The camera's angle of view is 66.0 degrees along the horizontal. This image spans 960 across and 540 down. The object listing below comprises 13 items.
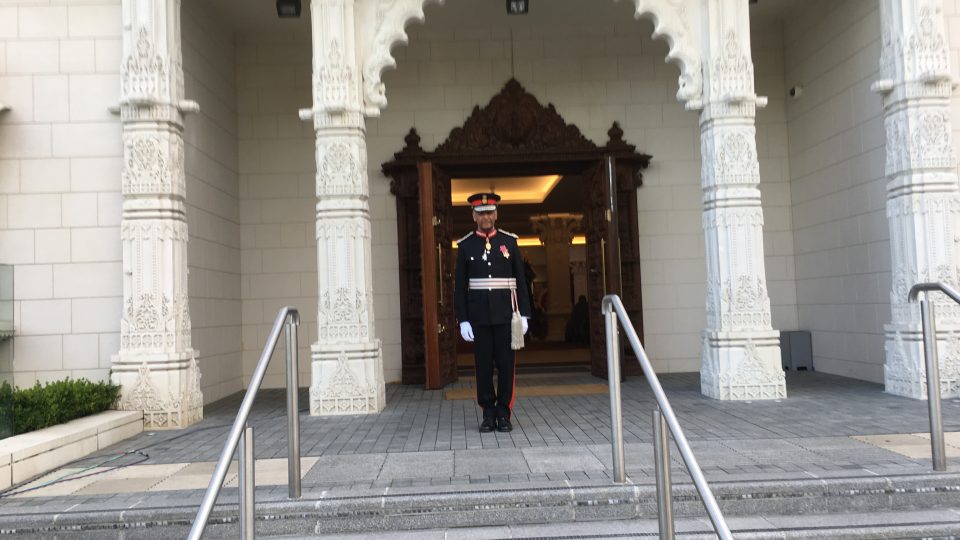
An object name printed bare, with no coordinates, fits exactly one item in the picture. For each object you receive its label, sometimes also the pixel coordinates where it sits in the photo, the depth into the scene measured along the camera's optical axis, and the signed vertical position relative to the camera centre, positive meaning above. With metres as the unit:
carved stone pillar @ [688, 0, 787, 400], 7.05 +0.89
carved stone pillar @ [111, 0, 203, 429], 6.55 +0.74
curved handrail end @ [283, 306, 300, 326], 4.23 +0.02
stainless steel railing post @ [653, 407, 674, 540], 3.15 -0.76
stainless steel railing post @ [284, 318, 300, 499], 3.99 -0.62
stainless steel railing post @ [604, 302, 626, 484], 4.10 -0.59
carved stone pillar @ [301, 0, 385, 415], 6.84 +0.78
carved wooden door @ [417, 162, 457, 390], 8.52 +0.40
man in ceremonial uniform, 5.88 +0.09
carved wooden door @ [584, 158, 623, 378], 8.97 +0.73
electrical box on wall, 9.43 -0.65
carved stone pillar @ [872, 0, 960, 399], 6.90 +1.07
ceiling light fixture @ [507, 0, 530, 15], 8.34 +3.44
